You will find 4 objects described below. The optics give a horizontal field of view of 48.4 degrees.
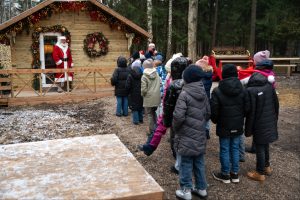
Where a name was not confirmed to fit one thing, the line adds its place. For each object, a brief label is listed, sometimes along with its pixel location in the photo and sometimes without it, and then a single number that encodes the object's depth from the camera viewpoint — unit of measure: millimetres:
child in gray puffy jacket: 4219
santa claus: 12469
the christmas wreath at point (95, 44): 13717
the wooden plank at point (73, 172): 2256
